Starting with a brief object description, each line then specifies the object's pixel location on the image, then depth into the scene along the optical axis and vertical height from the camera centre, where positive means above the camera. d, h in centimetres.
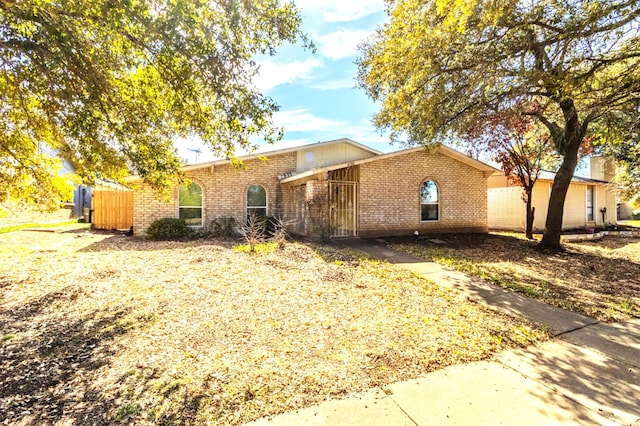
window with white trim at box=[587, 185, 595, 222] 1972 +65
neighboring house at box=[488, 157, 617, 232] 1736 +70
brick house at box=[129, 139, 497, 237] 1260 +92
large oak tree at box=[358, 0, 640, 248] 546 +337
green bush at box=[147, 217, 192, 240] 1248 -61
